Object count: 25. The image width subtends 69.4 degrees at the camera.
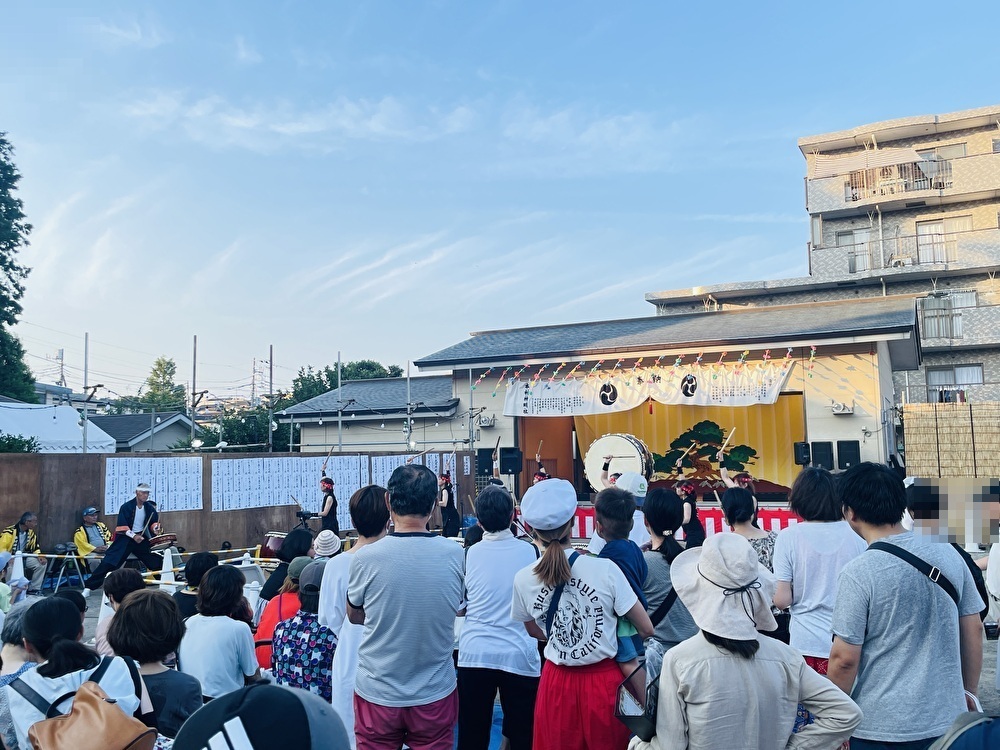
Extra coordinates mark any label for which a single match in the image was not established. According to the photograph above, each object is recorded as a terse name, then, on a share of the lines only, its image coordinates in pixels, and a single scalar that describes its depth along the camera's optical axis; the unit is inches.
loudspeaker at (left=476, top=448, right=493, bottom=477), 661.9
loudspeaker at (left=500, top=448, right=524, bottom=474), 617.6
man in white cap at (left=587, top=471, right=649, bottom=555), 208.7
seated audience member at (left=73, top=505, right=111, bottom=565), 418.0
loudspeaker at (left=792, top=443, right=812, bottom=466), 563.1
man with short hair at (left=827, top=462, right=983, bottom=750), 97.9
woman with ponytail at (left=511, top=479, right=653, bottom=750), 111.1
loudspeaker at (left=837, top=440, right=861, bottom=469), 563.8
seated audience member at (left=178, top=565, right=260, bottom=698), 133.7
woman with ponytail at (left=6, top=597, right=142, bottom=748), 96.3
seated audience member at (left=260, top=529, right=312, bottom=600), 202.1
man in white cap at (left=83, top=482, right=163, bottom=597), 344.5
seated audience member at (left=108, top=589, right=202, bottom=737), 107.0
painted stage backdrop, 680.4
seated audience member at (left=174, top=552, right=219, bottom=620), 174.7
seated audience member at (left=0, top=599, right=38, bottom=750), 111.7
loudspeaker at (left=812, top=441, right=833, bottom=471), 576.1
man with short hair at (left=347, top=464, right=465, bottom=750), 121.9
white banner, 588.7
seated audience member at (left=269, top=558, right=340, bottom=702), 145.6
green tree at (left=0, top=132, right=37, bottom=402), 918.4
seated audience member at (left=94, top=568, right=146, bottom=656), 159.2
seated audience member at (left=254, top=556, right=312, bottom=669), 170.1
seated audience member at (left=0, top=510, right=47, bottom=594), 383.9
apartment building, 1046.4
